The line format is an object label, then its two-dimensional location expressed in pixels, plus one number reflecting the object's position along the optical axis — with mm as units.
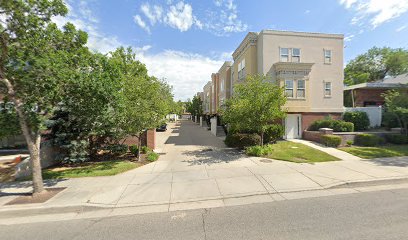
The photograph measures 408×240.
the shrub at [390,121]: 16509
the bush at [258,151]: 11664
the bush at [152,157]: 11073
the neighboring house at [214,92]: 34188
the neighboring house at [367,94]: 21594
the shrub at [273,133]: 14828
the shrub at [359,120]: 16844
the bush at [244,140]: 13562
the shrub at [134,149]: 12062
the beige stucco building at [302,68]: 17234
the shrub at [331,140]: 13477
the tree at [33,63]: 5863
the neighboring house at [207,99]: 42525
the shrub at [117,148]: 11672
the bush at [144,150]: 12672
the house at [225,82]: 27597
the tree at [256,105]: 11281
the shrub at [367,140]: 13789
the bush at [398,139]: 13961
